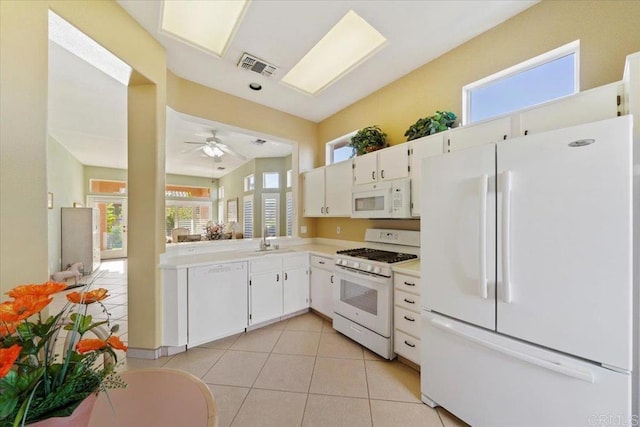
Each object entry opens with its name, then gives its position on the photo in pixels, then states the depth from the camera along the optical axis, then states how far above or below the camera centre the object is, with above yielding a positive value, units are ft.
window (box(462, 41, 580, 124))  6.07 +3.71
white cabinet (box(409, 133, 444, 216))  7.43 +1.92
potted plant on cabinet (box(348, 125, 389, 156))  9.91 +3.11
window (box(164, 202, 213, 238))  28.58 -0.17
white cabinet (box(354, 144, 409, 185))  8.32 +1.85
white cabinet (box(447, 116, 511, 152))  5.95 +2.15
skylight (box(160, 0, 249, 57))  6.64 +5.82
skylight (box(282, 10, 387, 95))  7.60 +5.91
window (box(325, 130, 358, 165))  12.62 +3.57
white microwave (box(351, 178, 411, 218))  8.05 +0.53
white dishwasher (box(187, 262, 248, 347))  8.13 -3.18
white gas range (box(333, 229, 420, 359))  7.47 -2.55
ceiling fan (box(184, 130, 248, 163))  14.75 +4.21
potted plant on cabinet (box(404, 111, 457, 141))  7.60 +2.96
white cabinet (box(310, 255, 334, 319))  10.12 -3.14
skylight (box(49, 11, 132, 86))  5.37 +4.26
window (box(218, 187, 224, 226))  30.60 +1.26
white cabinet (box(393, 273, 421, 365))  6.77 -3.04
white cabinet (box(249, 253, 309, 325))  9.50 -3.10
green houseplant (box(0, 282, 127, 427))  1.58 -1.11
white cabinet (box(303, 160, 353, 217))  10.66 +1.15
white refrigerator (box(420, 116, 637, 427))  3.52 -1.16
